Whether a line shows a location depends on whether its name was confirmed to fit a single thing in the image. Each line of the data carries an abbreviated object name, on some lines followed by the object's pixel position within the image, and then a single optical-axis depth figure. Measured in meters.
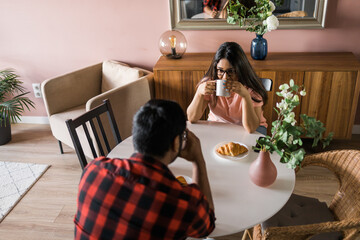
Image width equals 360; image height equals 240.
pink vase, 1.41
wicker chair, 1.27
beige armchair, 2.65
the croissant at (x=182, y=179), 1.44
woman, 1.90
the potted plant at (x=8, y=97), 3.07
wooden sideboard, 2.64
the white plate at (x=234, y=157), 1.65
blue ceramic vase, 2.77
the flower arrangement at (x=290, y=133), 1.22
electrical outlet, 3.55
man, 0.98
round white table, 1.30
